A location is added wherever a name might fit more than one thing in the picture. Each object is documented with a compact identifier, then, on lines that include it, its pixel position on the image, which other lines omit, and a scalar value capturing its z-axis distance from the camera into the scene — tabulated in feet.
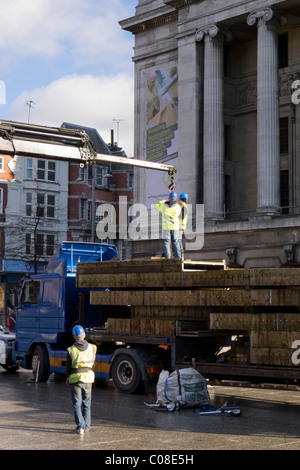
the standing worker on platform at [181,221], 60.46
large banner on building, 132.36
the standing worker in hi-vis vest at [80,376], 39.14
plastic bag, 48.70
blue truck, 63.98
